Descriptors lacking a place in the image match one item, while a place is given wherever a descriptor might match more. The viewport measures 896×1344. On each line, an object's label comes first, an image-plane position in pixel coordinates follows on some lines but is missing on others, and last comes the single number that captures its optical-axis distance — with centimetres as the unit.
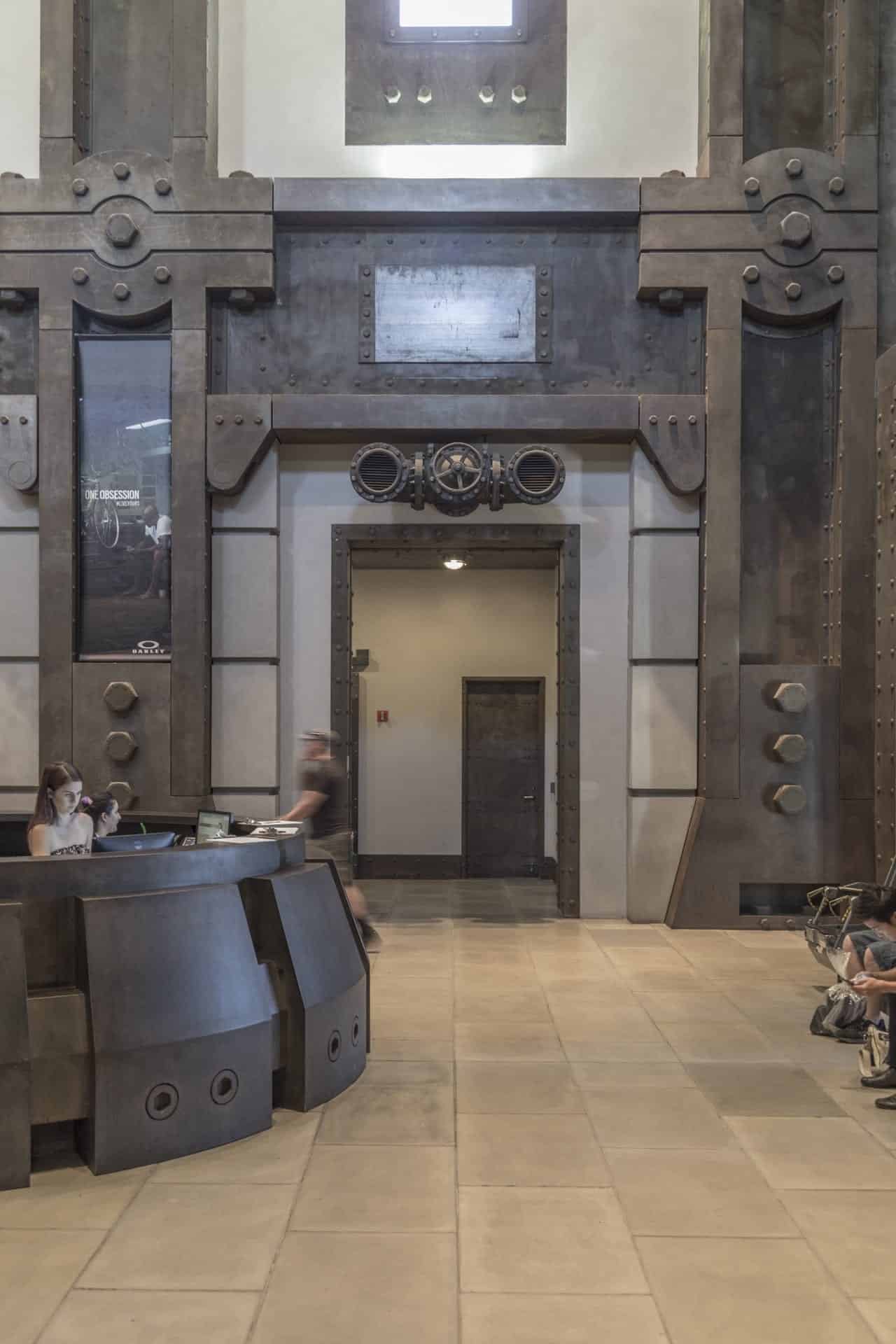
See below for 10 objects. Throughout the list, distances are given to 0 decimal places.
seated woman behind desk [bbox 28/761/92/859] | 669
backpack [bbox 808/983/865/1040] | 662
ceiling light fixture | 1288
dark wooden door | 1419
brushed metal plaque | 1024
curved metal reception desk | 461
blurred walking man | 816
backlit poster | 1011
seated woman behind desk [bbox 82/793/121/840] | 775
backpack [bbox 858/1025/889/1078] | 585
